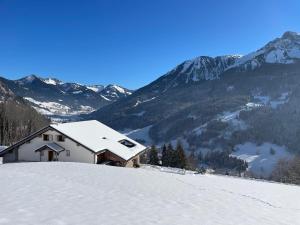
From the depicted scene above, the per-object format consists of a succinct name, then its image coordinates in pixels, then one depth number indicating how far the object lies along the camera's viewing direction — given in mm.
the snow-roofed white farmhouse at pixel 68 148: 31678
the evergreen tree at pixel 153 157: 61925
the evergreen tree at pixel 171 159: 57000
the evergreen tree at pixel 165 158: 59004
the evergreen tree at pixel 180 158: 56747
